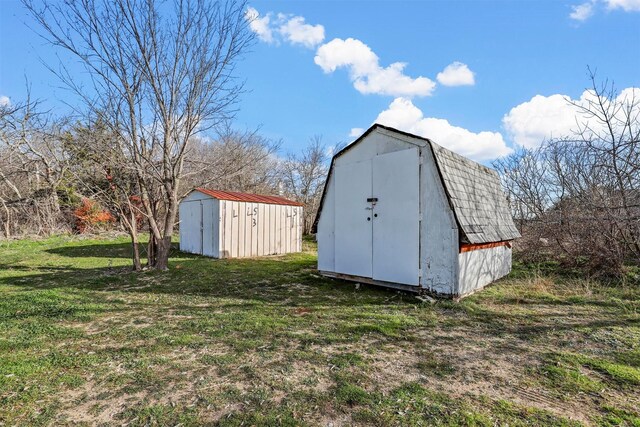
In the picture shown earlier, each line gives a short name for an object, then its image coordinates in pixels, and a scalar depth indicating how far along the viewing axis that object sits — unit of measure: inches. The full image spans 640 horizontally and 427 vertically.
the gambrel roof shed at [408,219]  200.1
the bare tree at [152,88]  248.8
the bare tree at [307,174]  835.4
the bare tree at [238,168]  306.8
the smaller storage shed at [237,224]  417.1
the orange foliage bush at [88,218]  605.9
